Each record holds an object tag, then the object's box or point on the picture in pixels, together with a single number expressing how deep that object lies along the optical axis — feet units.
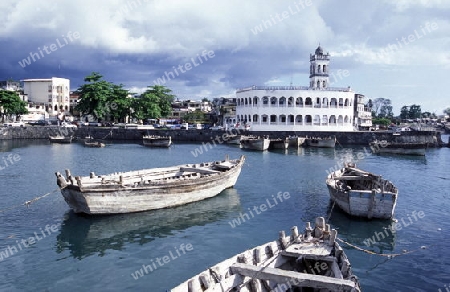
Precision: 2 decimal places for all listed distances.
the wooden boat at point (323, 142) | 230.27
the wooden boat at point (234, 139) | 241.35
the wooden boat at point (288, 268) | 33.47
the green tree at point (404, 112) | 595.47
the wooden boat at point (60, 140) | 232.12
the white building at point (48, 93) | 363.76
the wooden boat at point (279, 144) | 216.74
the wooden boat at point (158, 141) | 218.59
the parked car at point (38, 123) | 305.26
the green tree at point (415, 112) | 582.27
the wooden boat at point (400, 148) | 192.58
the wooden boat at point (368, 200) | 68.08
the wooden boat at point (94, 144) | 211.61
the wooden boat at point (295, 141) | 228.43
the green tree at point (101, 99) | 286.87
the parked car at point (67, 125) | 281.41
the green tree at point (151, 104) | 303.89
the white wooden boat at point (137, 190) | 66.74
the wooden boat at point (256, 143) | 206.59
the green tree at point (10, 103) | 276.00
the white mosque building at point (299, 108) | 270.05
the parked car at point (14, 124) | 274.01
